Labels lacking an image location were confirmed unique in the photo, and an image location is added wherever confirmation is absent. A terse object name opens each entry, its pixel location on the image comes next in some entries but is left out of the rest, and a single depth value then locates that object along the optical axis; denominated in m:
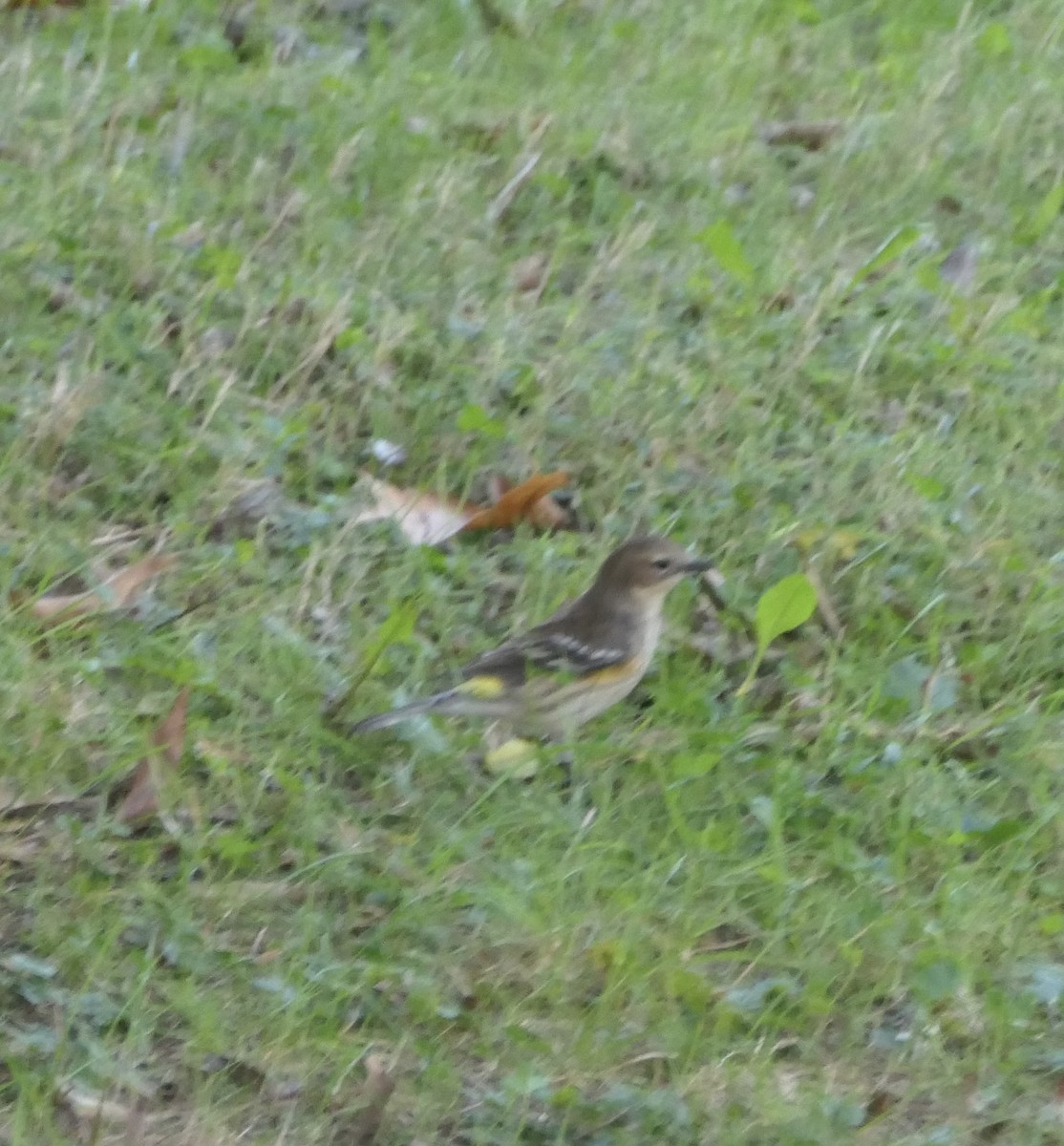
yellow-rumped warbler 10.96
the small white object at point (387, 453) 12.85
